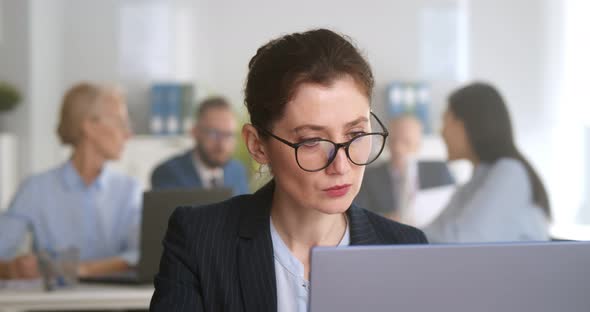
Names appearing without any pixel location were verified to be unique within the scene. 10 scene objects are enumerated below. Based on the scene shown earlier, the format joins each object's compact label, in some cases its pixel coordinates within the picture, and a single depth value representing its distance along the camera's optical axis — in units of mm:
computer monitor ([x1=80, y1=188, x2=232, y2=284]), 2477
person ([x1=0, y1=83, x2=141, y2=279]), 3236
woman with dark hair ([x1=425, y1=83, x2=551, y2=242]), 2902
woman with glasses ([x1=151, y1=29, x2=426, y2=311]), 1266
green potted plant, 6570
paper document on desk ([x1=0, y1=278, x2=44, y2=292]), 2689
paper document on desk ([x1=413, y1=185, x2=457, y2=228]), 3818
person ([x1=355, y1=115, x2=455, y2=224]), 4598
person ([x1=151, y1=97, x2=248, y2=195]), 3887
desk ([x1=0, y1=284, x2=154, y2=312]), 2549
